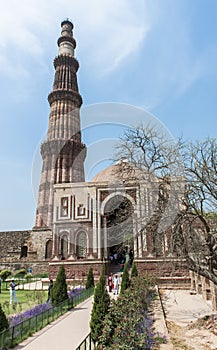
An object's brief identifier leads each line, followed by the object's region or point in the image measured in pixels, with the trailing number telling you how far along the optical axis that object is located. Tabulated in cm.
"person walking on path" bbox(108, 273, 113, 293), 1512
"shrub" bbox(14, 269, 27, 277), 2372
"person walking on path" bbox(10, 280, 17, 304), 1110
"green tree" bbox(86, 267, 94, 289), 1398
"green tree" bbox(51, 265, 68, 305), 1003
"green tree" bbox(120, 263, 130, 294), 1143
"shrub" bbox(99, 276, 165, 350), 455
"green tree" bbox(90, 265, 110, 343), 630
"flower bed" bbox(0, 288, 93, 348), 627
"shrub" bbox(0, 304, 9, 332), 637
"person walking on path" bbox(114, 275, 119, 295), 1417
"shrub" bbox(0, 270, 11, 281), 2052
